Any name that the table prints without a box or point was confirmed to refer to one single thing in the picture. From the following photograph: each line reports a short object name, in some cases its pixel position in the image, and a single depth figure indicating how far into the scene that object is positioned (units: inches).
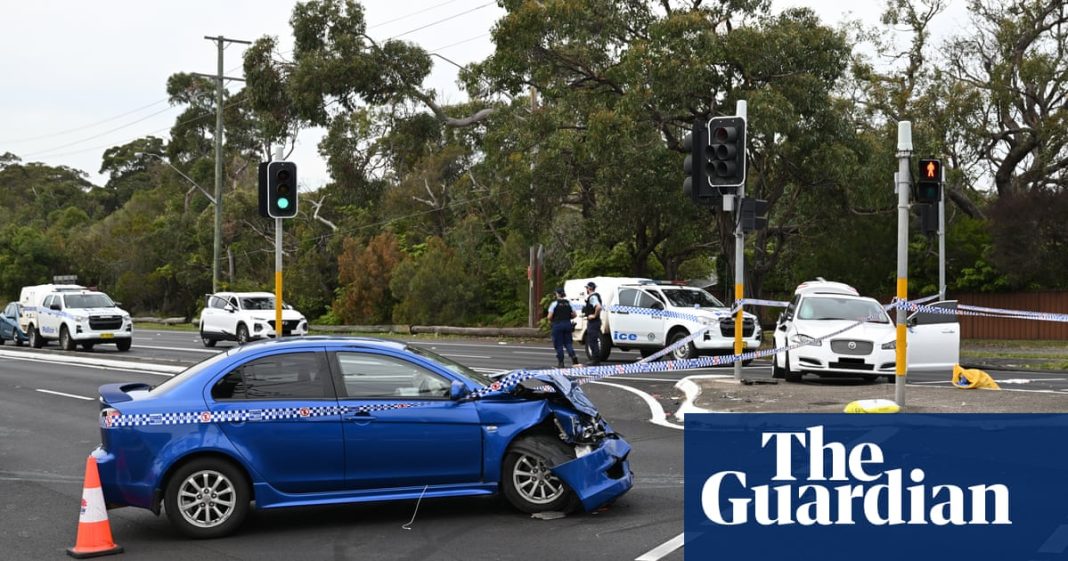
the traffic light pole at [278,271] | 626.5
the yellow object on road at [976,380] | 644.1
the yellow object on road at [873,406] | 481.4
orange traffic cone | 291.6
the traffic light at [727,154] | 632.4
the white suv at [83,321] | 1203.2
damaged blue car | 305.0
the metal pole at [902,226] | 514.0
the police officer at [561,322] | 840.3
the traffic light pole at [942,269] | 950.4
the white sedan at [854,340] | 693.9
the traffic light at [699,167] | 637.9
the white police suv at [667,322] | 919.7
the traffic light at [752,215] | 656.4
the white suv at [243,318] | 1250.9
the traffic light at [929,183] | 579.5
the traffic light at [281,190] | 626.2
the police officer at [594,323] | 864.3
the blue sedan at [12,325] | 1342.3
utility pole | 1697.8
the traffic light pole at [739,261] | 651.5
